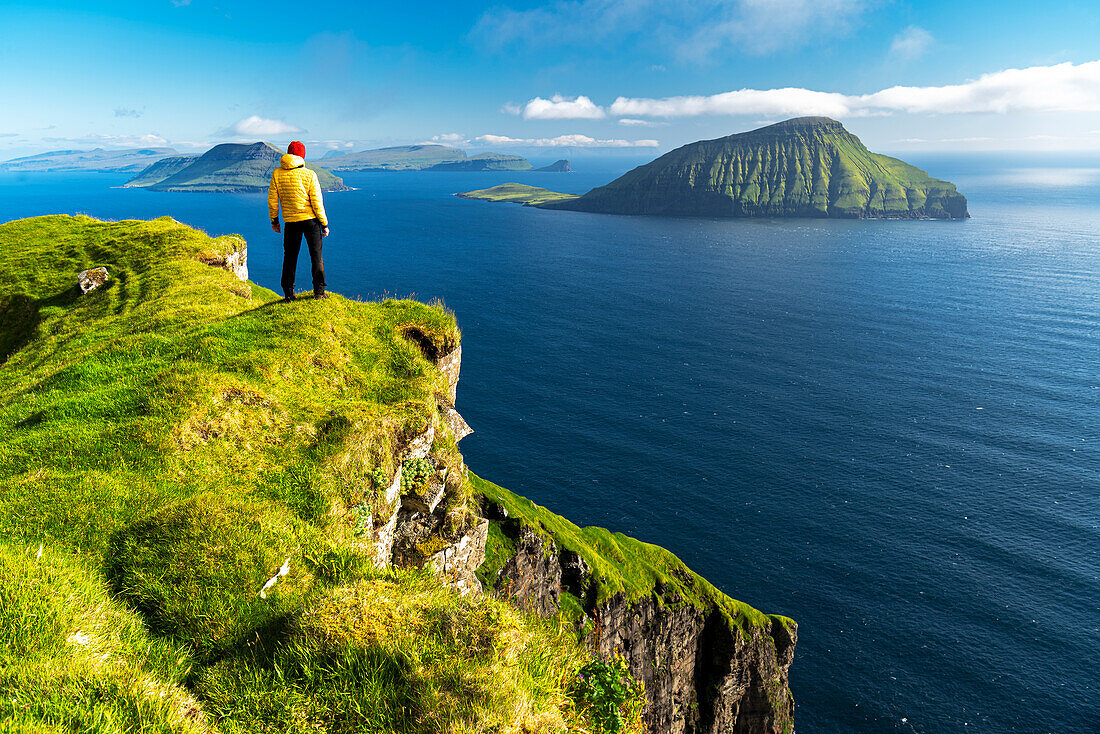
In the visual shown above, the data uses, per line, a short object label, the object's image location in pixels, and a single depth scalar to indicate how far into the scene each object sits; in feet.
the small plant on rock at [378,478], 44.52
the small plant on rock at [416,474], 49.14
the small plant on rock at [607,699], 24.88
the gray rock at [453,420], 60.44
